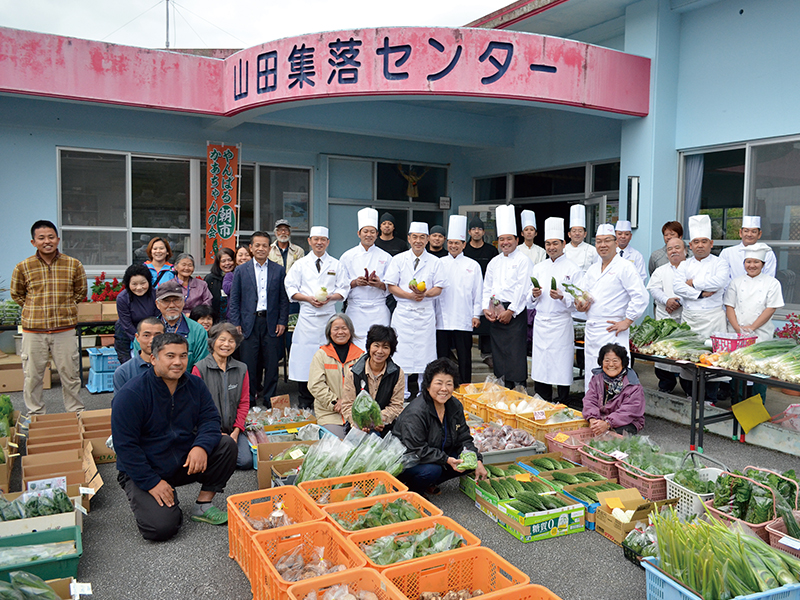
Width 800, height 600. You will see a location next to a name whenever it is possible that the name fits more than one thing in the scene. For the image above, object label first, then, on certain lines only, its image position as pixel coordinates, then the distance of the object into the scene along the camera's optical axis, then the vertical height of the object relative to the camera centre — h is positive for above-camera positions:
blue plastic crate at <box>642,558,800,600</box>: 2.29 -1.32
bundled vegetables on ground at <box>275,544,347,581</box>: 2.43 -1.32
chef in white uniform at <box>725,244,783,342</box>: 5.36 -0.36
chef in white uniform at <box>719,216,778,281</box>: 5.71 +0.18
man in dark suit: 5.82 -0.60
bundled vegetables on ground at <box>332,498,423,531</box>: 2.85 -1.26
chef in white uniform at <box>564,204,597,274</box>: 6.62 +0.11
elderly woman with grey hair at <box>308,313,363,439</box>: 4.49 -0.89
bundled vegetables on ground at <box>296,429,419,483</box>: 3.38 -1.18
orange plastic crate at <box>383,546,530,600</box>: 2.33 -1.28
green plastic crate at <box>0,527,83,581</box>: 2.61 -1.40
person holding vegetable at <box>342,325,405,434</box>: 4.25 -0.94
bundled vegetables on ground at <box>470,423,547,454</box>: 4.29 -1.35
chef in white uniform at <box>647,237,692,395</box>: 6.05 -0.38
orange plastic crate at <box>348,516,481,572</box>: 2.60 -1.23
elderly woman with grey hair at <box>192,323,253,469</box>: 4.14 -0.91
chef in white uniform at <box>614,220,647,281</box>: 7.10 +0.13
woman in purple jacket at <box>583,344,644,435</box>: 4.55 -1.10
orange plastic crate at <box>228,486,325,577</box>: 2.81 -1.32
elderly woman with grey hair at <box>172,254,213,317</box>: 5.75 -0.38
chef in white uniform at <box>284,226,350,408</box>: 5.90 -0.44
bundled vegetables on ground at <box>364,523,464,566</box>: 2.49 -1.25
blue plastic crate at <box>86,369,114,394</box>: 6.57 -1.50
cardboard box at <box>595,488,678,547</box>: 3.24 -1.42
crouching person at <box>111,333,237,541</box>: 3.15 -1.06
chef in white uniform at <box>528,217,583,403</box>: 5.74 -0.63
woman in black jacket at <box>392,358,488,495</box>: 3.70 -1.15
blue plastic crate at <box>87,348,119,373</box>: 6.52 -1.25
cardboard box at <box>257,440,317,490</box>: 3.82 -1.36
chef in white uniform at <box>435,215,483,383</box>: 6.41 -0.54
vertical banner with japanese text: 8.81 +0.73
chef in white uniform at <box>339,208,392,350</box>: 6.15 -0.28
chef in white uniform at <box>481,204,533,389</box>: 5.96 -0.57
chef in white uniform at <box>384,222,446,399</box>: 6.07 -0.51
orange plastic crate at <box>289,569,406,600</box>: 2.19 -1.24
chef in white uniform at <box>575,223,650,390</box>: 5.25 -0.37
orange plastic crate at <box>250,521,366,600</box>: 2.40 -1.28
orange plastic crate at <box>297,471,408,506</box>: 3.17 -1.27
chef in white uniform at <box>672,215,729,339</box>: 5.62 -0.25
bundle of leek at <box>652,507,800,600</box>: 2.29 -1.20
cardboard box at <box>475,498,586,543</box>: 3.30 -1.51
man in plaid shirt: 5.14 -0.55
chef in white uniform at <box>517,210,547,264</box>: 7.33 +0.17
